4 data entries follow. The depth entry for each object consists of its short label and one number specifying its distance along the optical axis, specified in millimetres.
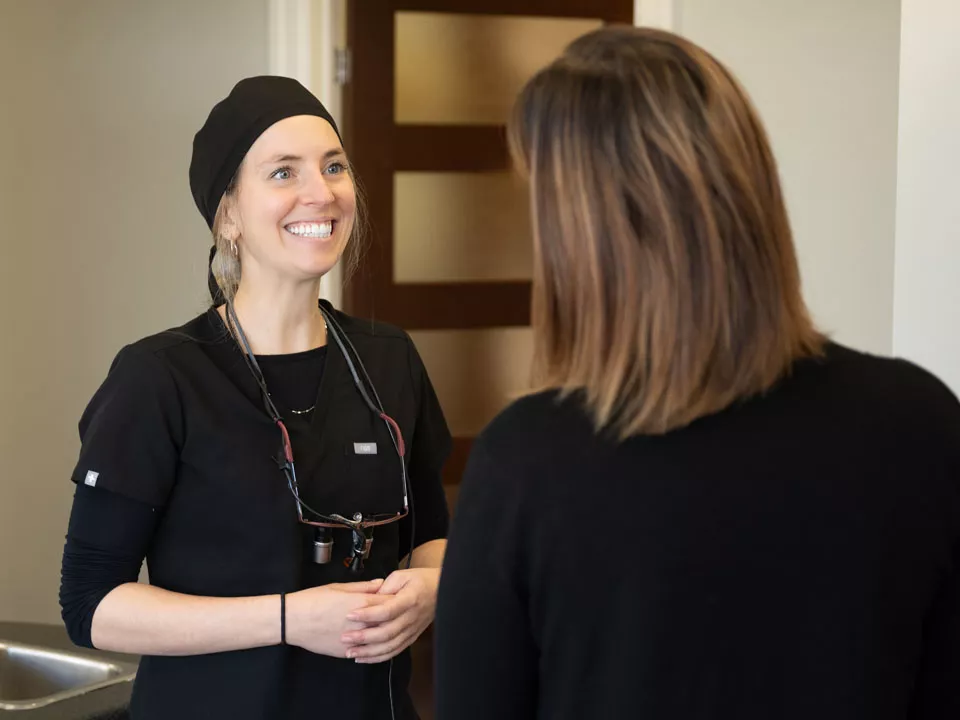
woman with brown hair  2092
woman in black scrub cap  2595
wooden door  4964
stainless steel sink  3333
